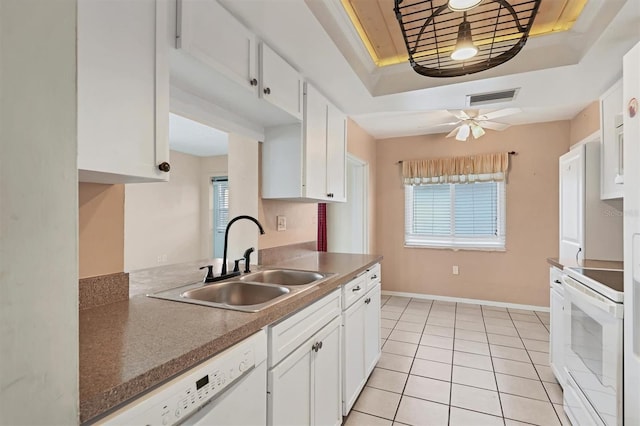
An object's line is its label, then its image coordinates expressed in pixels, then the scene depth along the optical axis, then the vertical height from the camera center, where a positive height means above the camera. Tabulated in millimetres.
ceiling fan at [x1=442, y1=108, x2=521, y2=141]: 3523 +1073
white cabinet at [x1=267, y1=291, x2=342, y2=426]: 1206 -717
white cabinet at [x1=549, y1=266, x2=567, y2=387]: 2217 -840
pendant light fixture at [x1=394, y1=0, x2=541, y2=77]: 1203 +1039
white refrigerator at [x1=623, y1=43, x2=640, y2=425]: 1282 -98
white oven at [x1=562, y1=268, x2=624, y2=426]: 1440 -702
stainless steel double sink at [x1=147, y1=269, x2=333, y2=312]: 1320 -391
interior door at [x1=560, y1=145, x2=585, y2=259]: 2568 +96
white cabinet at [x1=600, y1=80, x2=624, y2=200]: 2227 +534
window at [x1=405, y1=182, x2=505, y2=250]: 4422 -32
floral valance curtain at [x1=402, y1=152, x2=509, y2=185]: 4273 +637
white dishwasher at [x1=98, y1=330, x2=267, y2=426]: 708 -490
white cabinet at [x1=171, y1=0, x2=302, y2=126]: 1264 +702
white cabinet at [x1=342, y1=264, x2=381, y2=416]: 1937 -876
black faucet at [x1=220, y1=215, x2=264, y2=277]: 1707 -245
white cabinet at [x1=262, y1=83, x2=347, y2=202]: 2146 +406
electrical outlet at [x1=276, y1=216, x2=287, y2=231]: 2496 -83
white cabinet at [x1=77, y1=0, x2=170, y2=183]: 889 +382
